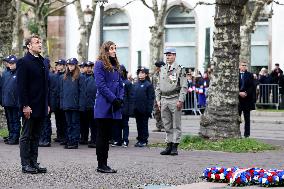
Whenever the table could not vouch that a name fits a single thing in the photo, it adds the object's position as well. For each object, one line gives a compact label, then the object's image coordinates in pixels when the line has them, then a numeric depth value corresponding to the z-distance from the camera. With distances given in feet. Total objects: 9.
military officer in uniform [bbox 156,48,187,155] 56.70
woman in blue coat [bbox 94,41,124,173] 46.03
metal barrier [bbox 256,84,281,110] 124.47
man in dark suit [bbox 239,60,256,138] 72.02
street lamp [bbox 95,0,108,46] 101.30
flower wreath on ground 36.86
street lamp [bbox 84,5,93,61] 124.36
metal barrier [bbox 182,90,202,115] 117.29
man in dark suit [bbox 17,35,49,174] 46.19
